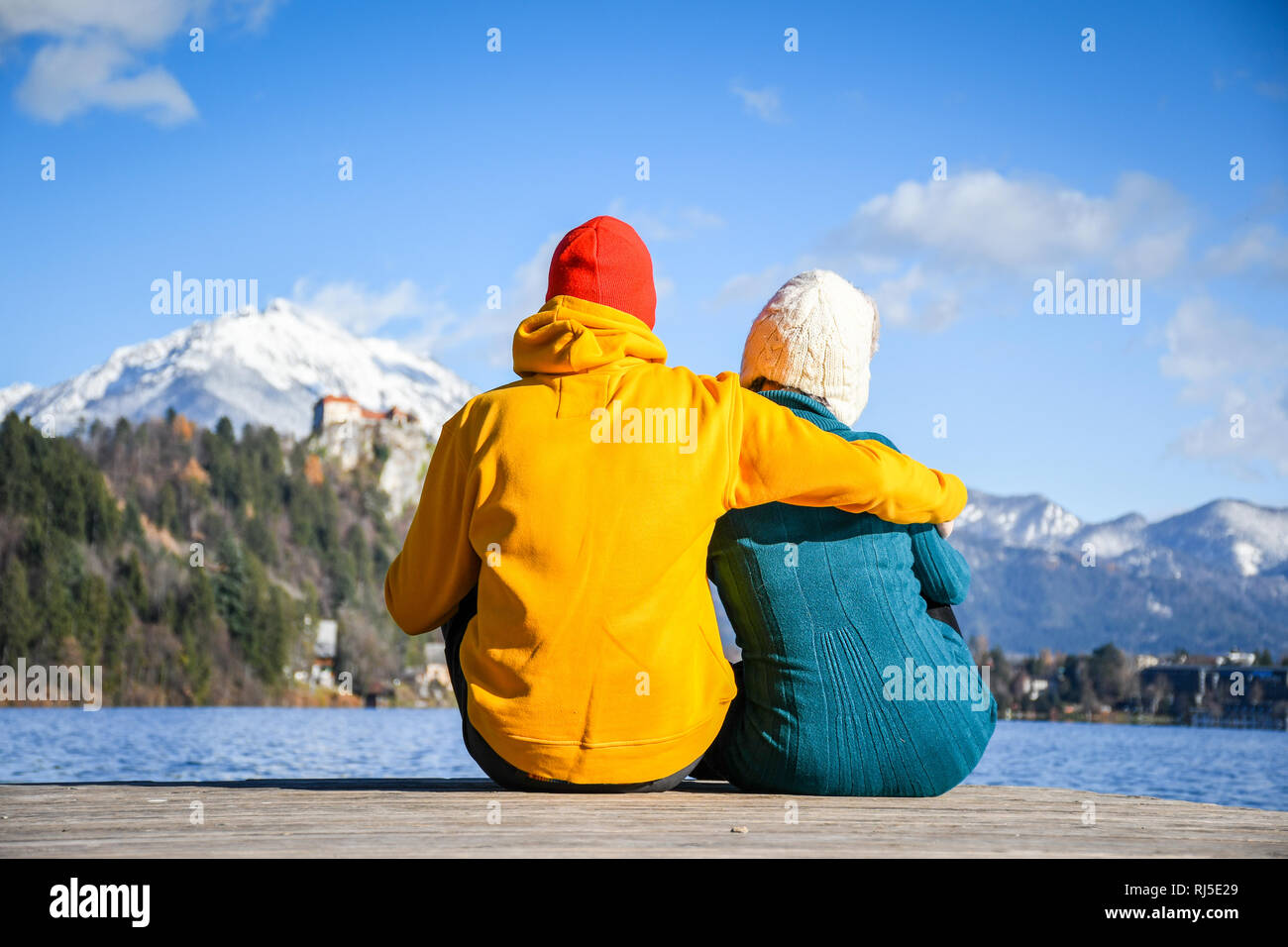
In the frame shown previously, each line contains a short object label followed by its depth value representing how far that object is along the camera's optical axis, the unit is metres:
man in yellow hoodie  3.84
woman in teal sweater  4.21
